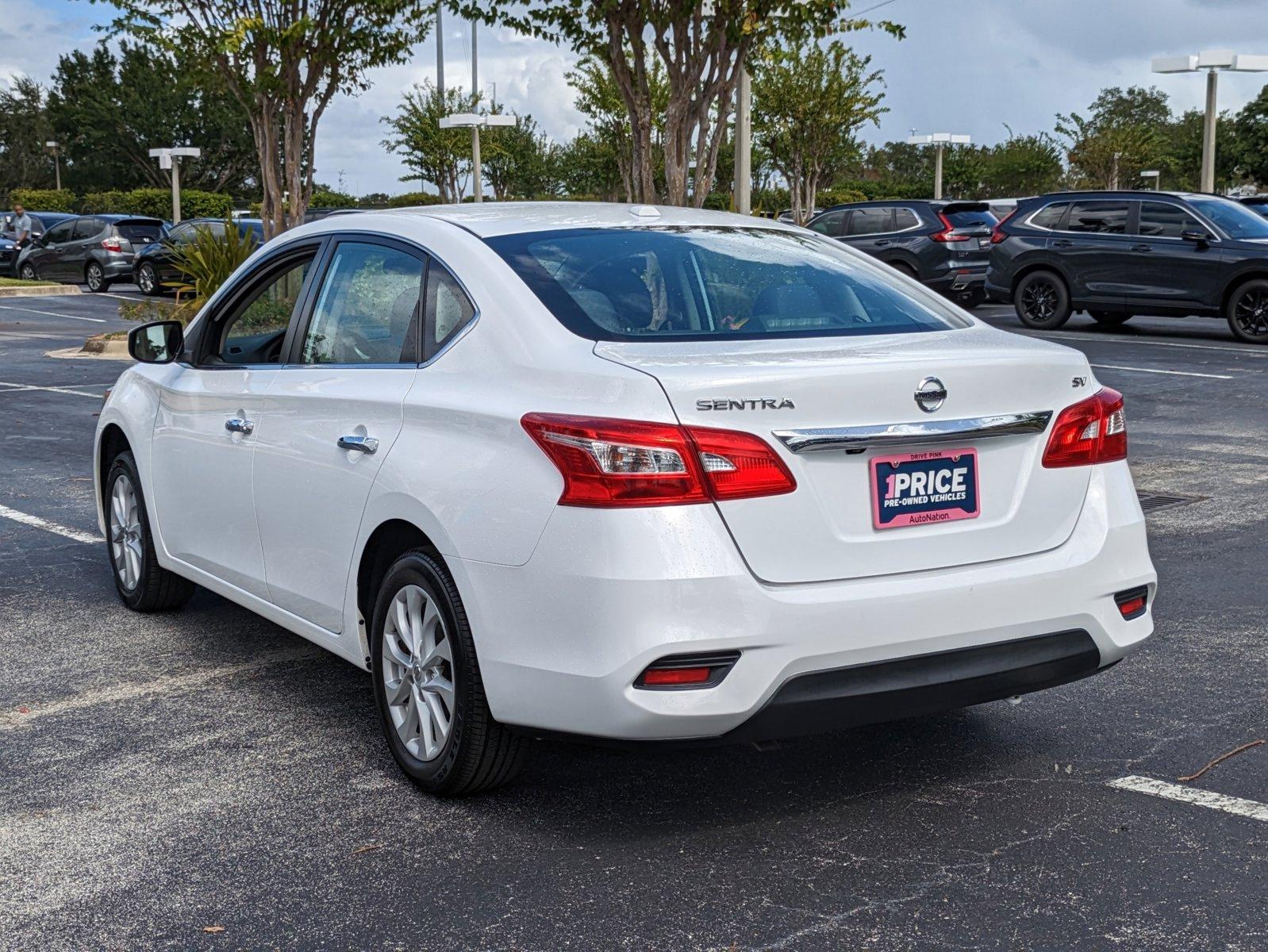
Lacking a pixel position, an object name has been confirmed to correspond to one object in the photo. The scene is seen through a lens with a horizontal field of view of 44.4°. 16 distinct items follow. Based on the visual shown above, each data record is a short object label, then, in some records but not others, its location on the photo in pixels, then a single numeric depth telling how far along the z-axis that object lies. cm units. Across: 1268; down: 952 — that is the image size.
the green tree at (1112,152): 6391
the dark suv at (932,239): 2269
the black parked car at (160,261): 2845
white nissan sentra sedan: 359
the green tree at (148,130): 7688
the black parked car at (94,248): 3127
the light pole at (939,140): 4944
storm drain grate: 848
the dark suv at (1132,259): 1809
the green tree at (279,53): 2030
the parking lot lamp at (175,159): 4541
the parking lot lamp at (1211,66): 2953
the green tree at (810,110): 4412
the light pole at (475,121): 3700
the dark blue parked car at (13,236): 3681
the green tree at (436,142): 5528
